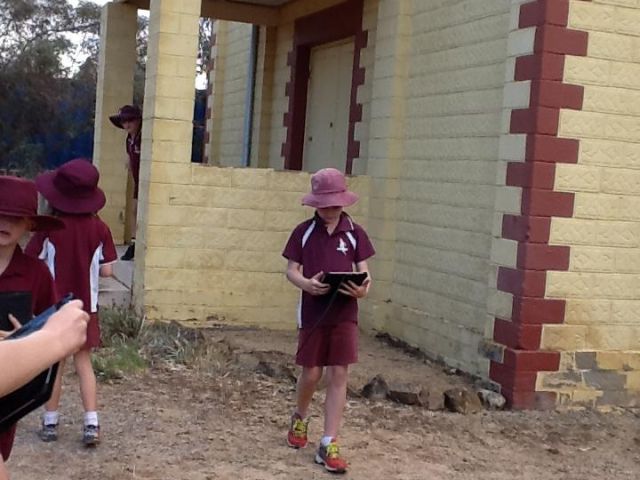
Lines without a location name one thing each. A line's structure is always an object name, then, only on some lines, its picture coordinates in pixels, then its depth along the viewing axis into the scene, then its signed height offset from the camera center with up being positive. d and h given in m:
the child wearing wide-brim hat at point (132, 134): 10.37 +0.15
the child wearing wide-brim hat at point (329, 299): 5.59 -0.76
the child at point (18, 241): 3.93 -0.42
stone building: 7.19 -0.13
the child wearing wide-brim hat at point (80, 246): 5.63 -0.58
